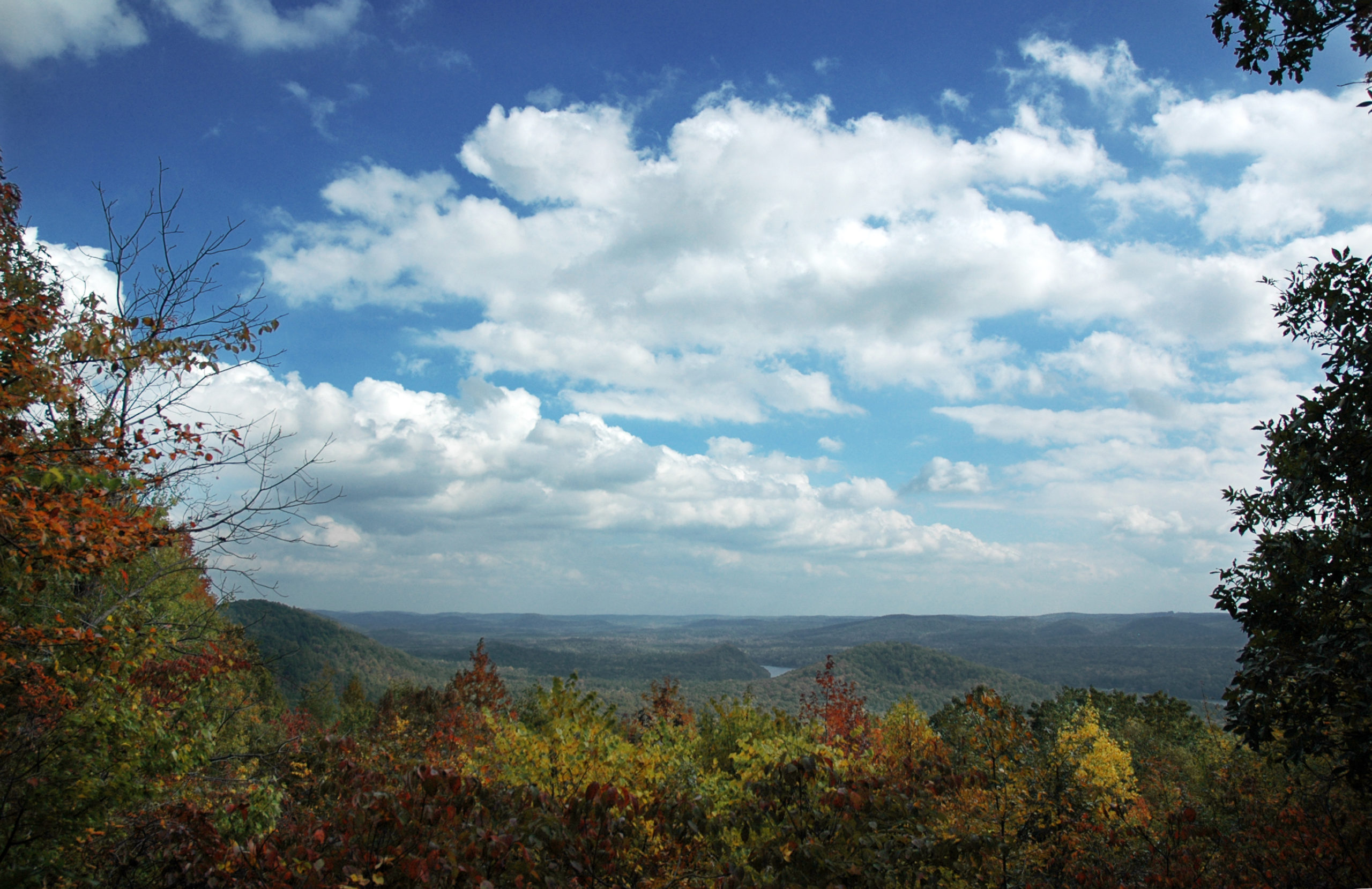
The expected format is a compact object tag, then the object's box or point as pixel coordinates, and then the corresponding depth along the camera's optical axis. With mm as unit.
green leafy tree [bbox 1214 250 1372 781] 6863
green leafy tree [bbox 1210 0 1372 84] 7059
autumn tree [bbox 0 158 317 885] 6152
